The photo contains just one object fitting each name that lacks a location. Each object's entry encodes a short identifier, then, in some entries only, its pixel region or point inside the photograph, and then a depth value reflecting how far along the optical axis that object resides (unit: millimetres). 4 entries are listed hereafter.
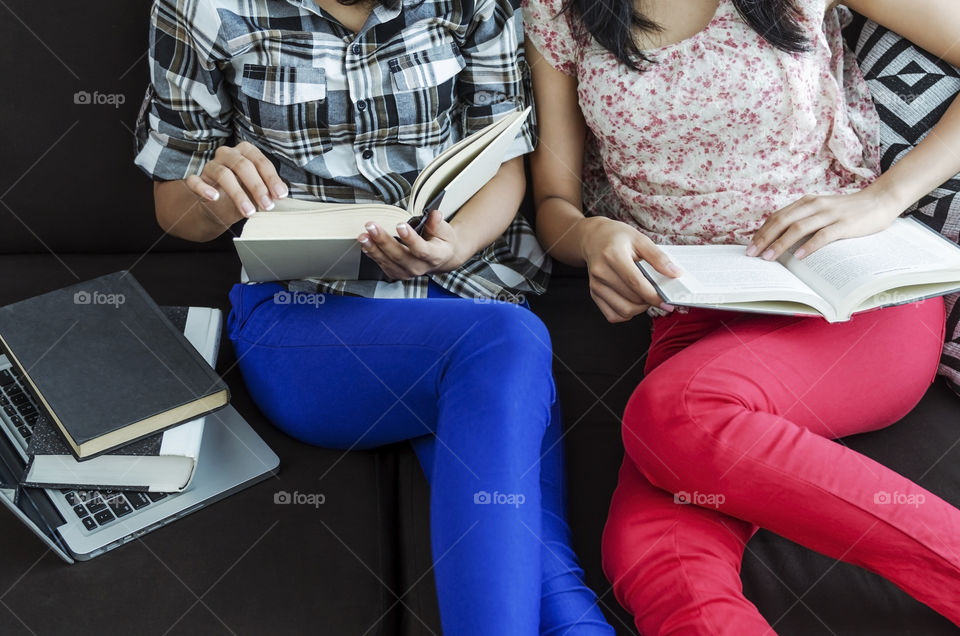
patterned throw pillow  1132
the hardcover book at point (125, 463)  950
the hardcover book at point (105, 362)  939
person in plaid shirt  908
